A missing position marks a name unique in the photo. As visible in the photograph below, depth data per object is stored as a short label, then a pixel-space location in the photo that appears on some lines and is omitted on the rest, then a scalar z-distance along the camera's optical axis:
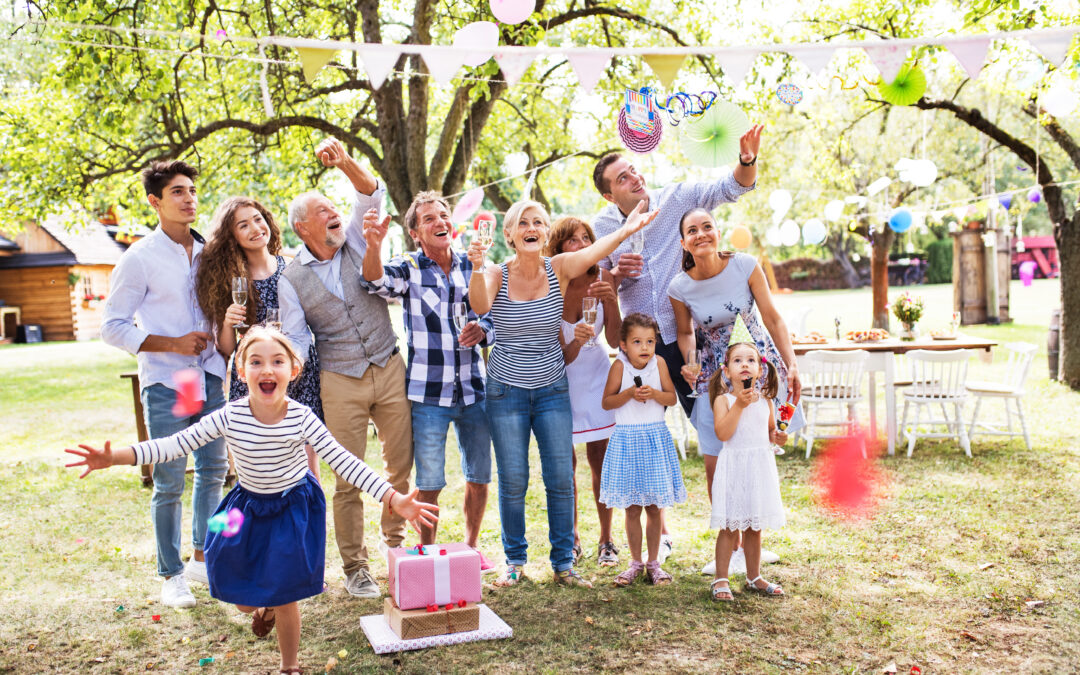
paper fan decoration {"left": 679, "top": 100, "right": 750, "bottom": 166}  4.43
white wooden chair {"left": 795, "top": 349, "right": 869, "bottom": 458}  6.86
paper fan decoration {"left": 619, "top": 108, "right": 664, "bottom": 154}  4.80
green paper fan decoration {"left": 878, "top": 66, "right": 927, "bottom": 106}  5.12
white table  7.01
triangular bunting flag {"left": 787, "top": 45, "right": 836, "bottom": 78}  3.77
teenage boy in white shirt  3.78
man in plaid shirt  3.82
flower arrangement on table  7.77
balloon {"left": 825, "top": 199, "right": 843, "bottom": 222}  11.29
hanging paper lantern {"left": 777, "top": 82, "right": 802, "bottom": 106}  5.71
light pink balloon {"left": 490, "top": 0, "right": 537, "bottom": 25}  5.16
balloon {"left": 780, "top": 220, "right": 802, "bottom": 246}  10.59
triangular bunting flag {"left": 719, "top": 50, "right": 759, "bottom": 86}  3.83
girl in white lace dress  3.71
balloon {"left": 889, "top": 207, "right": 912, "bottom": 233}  10.16
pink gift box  3.39
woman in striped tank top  3.86
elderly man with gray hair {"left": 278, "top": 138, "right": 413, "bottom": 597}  3.76
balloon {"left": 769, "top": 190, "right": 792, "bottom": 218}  10.35
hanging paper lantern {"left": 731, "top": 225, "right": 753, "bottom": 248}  9.83
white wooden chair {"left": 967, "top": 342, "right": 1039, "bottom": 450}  6.98
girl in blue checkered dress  3.90
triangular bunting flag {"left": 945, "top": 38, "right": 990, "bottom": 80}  3.70
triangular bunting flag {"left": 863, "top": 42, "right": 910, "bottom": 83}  3.90
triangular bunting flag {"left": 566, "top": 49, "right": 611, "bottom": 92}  3.99
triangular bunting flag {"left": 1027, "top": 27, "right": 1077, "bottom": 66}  3.55
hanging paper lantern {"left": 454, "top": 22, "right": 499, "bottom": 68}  4.63
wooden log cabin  25.73
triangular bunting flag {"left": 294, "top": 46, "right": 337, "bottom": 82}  3.99
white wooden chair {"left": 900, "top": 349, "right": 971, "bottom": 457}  6.75
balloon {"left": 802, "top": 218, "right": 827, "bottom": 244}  10.51
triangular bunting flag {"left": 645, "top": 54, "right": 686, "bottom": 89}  4.12
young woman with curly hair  3.79
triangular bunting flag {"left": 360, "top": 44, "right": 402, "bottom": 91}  3.91
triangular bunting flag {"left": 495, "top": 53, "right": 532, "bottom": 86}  3.93
